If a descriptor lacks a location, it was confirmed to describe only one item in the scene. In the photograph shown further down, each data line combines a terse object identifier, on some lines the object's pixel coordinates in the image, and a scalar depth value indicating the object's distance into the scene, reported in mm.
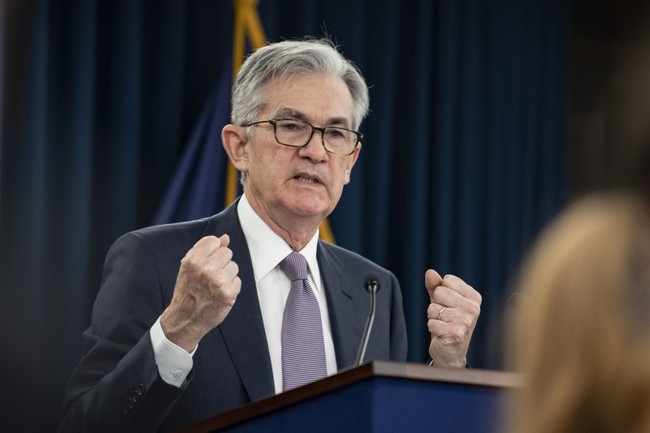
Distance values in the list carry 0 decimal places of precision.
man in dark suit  5227
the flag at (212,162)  8977
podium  3933
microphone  5480
